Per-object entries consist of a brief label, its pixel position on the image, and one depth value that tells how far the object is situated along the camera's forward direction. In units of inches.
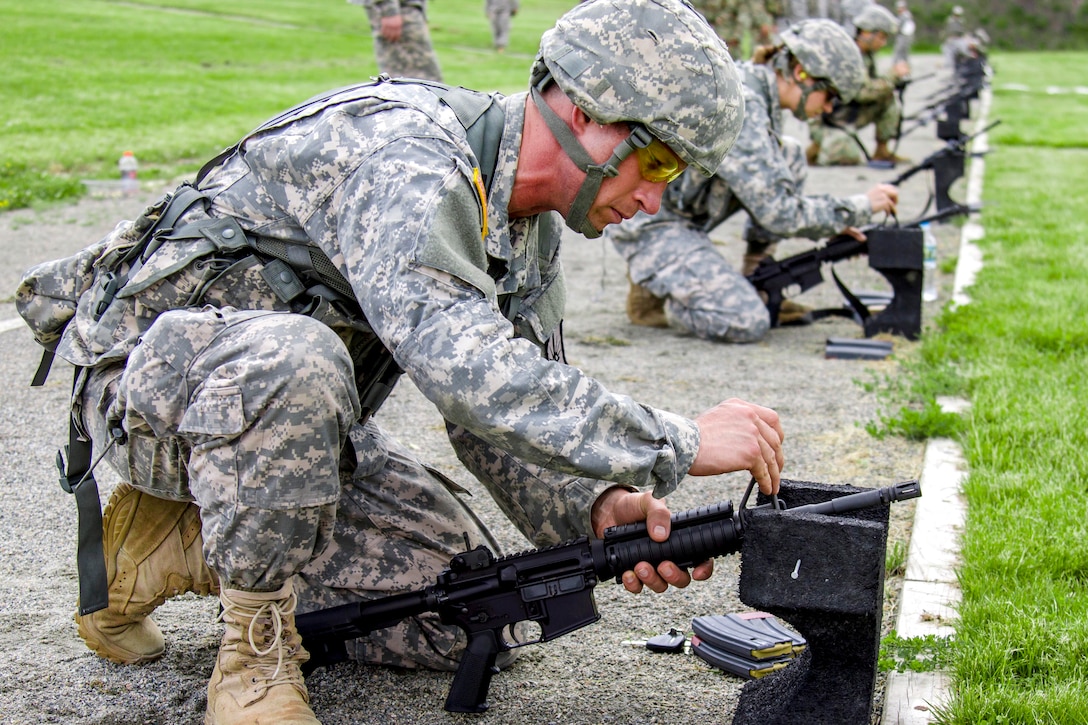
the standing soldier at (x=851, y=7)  705.2
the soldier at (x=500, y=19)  1141.7
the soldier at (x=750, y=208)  248.5
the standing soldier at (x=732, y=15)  478.6
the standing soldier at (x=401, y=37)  417.1
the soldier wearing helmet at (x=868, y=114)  507.5
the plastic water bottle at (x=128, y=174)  374.6
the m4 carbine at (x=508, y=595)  101.2
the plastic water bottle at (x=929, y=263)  284.8
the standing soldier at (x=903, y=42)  1018.9
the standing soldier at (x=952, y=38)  1202.0
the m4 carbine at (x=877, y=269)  244.4
